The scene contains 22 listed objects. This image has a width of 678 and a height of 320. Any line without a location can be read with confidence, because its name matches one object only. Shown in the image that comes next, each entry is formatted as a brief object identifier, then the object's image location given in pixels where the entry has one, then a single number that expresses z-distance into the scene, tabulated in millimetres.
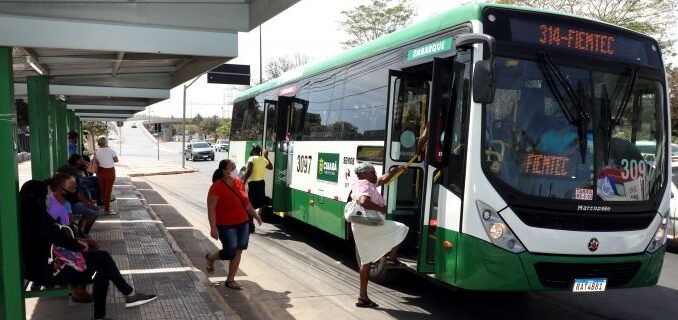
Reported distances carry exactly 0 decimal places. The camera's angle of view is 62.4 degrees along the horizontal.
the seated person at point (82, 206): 8352
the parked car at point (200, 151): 46938
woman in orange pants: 11727
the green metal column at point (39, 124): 7750
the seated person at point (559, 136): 5117
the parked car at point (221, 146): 66938
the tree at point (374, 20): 33438
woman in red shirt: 6524
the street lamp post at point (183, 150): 34616
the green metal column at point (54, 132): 10864
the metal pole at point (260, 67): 48181
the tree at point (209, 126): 129988
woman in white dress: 5922
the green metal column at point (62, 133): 13109
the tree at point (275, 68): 57500
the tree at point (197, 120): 143750
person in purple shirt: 5636
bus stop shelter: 4359
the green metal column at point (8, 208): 4312
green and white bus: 4961
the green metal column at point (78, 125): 20144
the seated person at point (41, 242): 4656
